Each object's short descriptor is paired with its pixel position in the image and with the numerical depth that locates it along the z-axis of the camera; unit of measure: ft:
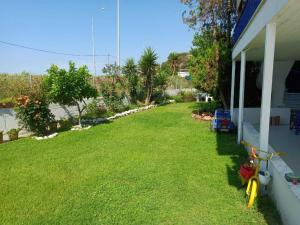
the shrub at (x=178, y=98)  61.37
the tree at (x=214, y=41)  32.90
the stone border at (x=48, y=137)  25.72
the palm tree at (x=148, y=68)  50.67
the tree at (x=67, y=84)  27.64
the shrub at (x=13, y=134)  25.98
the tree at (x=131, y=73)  49.71
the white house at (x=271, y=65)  9.36
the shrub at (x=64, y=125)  30.65
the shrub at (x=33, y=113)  25.19
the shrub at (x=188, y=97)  61.95
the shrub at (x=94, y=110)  37.95
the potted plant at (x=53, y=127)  28.65
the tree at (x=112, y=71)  46.38
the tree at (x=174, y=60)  93.17
